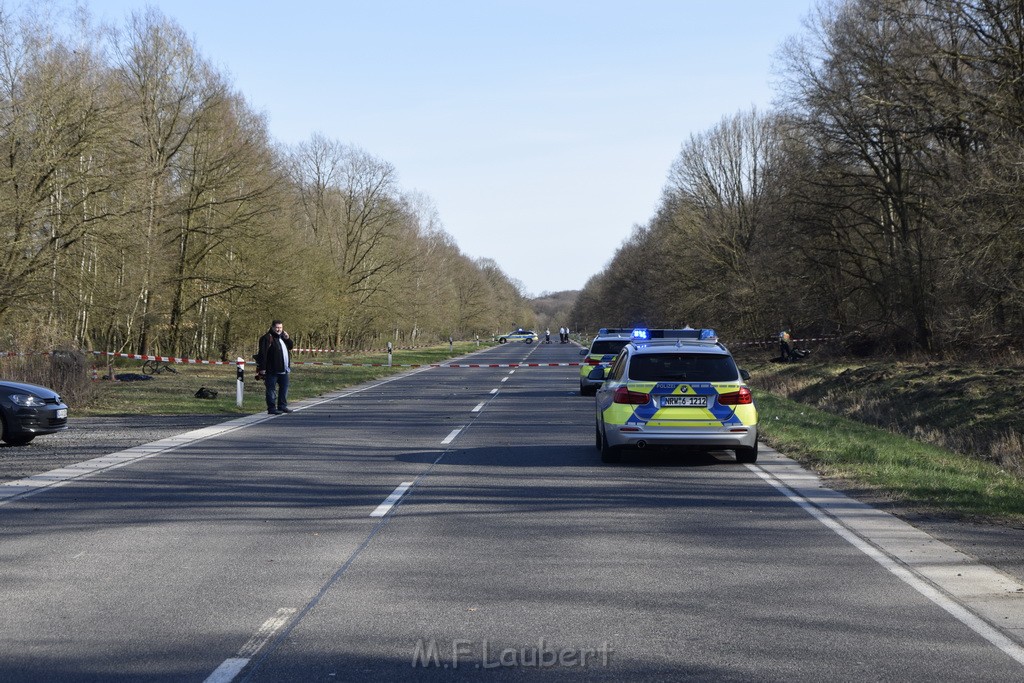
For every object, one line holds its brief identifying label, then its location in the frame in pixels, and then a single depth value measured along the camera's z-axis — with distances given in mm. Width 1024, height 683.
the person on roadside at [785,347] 44781
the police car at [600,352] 29297
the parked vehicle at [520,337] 137750
